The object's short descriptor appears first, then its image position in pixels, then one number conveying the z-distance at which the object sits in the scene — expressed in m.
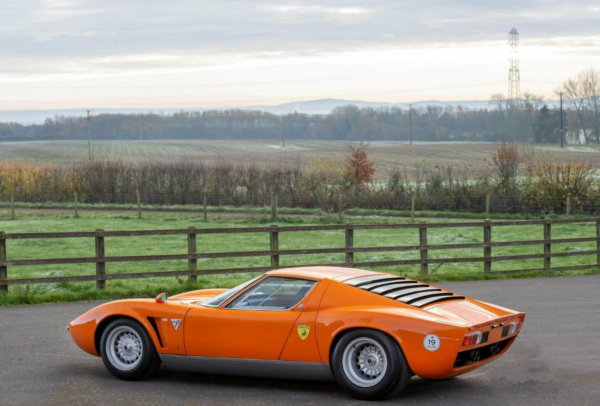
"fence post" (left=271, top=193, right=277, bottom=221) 34.53
